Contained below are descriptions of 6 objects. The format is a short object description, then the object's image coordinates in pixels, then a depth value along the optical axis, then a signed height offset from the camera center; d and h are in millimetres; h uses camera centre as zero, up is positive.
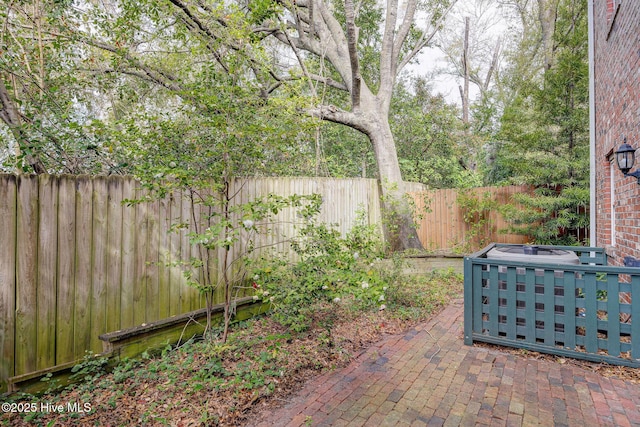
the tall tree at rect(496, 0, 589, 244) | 6367 +1465
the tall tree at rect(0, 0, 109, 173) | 2742 +966
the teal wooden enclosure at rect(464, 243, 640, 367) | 2727 -839
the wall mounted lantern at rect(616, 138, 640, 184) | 3158 +570
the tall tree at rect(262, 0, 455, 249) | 7215 +2736
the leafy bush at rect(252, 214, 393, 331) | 2854 -582
